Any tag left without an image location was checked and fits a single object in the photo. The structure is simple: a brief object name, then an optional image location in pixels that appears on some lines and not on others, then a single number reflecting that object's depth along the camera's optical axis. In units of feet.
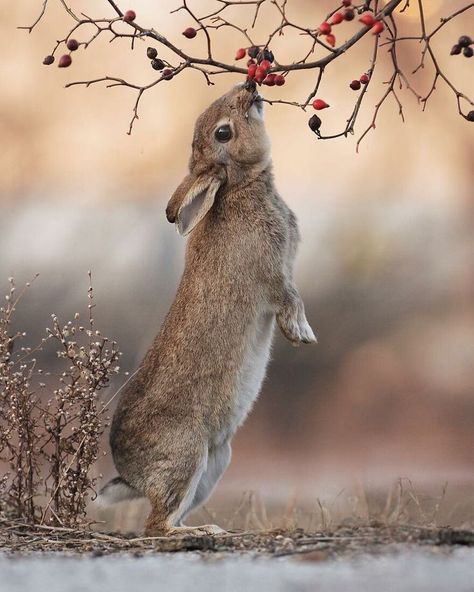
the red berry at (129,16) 32.18
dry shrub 39.70
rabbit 38.37
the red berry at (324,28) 30.45
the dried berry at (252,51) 32.53
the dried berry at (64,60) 33.09
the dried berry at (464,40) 30.22
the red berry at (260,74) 32.19
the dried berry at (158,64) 33.27
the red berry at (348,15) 30.09
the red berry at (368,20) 30.60
